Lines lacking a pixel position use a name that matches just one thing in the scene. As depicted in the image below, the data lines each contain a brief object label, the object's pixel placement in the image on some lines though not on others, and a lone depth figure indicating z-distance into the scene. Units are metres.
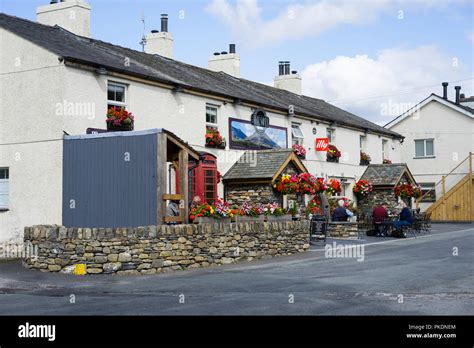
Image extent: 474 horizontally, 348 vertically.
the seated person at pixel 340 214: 26.92
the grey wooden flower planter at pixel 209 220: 17.60
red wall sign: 31.50
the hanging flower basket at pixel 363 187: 34.44
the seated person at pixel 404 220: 26.22
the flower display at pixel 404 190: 34.41
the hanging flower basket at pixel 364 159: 36.41
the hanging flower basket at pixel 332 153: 32.66
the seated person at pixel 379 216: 27.03
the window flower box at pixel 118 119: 20.38
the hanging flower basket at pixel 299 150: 29.49
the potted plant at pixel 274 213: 20.36
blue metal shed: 16.62
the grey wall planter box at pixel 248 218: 19.02
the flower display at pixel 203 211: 17.73
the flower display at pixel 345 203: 31.36
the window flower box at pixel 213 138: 24.66
